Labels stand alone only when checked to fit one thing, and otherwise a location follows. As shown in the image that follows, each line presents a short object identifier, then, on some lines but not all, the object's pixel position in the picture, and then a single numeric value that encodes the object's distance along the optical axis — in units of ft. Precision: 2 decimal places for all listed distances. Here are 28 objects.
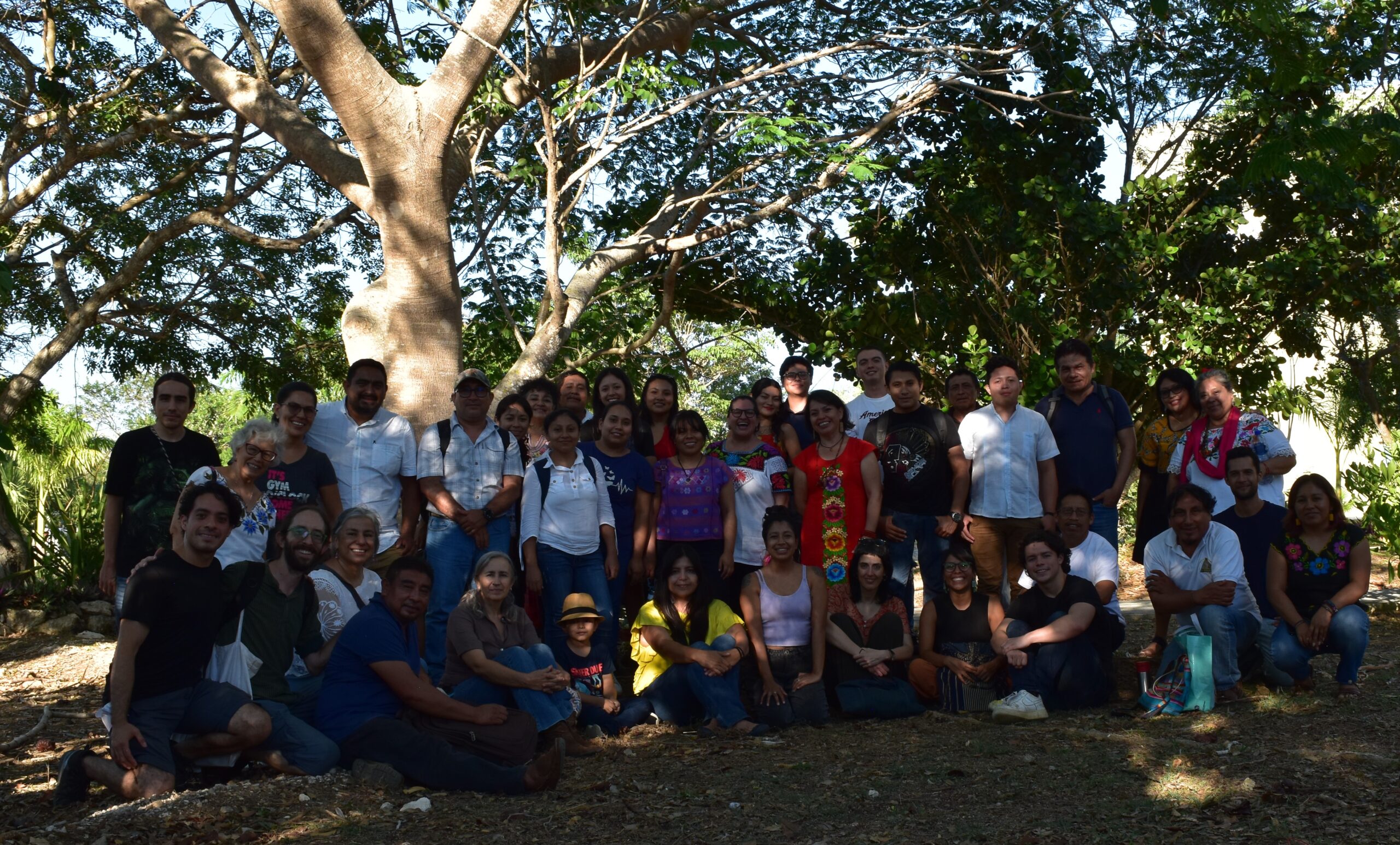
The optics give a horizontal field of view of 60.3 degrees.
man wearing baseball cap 20.01
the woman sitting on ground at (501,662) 17.21
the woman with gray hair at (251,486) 17.57
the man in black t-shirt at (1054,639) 19.34
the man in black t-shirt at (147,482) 18.84
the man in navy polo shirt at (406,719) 15.66
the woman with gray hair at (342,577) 17.24
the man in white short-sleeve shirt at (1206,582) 19.24
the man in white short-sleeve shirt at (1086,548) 20.42
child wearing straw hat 19.11
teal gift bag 18.74
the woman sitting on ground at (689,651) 19.25
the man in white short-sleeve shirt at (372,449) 19.71
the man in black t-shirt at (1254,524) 19.88
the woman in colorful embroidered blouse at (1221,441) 20.85
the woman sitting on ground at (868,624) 20.39
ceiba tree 23.73
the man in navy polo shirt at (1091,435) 21.72
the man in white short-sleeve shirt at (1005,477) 21.35
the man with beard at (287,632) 15.80
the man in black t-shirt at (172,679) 14.66
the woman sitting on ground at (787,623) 19.85
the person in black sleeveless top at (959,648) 20.07
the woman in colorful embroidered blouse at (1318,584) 19.11
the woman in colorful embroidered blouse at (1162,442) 21.66
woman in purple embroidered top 20.98
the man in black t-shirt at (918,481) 21.61
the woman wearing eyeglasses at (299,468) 18.54
